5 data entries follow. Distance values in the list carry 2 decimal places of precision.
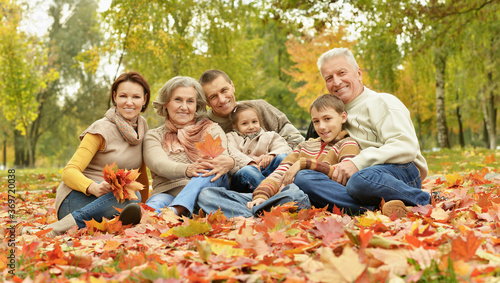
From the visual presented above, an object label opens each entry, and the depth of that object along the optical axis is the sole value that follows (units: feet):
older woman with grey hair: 11.11
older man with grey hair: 9.43
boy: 10.27
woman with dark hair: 10.14
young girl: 11.68
